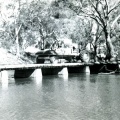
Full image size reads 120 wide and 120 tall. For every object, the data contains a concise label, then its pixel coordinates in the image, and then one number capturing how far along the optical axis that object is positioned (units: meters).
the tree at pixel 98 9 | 47.76
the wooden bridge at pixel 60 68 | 39.00
